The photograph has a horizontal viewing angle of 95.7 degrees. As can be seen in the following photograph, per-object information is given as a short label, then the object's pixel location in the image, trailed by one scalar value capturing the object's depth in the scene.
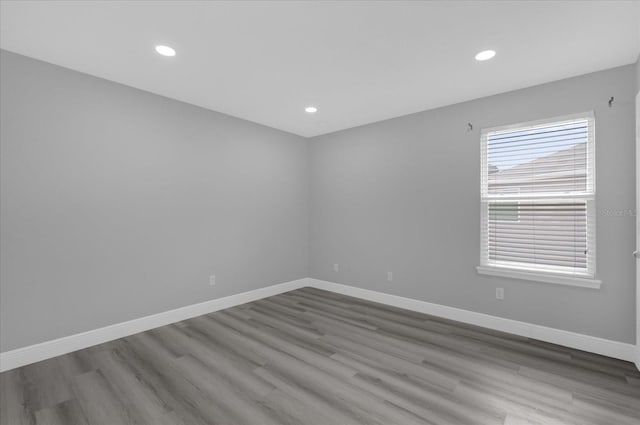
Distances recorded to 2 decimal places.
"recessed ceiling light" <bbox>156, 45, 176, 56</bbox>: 2.38
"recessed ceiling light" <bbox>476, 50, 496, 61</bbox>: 2.43
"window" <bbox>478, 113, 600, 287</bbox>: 2.80
